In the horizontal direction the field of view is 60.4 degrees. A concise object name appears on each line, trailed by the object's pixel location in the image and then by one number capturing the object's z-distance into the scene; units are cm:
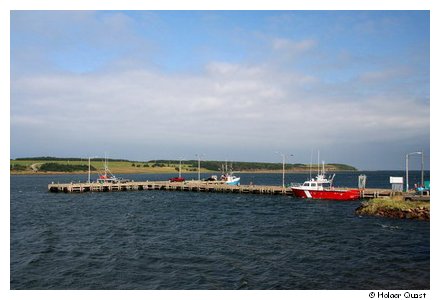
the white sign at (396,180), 6962
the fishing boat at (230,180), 11858
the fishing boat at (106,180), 10759
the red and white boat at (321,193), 7312
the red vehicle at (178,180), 11519
